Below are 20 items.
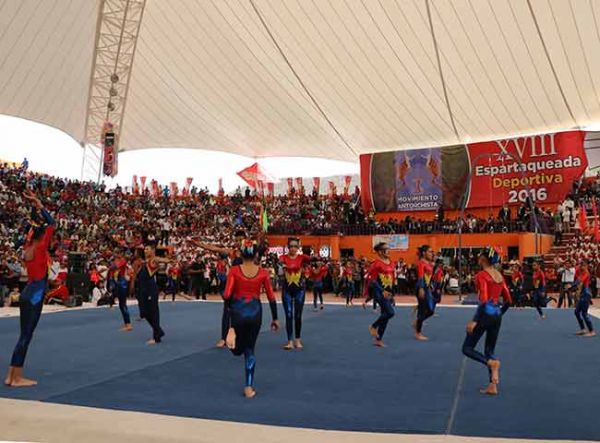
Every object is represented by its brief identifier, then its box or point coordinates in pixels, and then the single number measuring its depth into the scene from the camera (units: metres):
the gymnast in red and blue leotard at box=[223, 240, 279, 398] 6.48
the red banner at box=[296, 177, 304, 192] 41.28
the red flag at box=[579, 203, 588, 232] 29.16
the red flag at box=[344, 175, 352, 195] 41.04
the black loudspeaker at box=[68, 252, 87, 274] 21.21
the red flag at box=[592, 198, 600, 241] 27.77
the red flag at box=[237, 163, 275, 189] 43.59
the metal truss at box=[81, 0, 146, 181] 31.70
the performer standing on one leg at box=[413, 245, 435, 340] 11.62
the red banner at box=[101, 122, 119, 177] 38.03
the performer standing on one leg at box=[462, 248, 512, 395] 6.89
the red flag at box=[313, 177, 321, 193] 43.77
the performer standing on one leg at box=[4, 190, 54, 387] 6.97
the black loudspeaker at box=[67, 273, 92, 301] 21.42
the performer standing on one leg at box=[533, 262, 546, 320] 15.96
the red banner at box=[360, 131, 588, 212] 33.25
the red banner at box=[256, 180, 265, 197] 41.28
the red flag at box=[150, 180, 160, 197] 41.56
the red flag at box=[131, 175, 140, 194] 40.33
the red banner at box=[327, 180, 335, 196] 40.80
